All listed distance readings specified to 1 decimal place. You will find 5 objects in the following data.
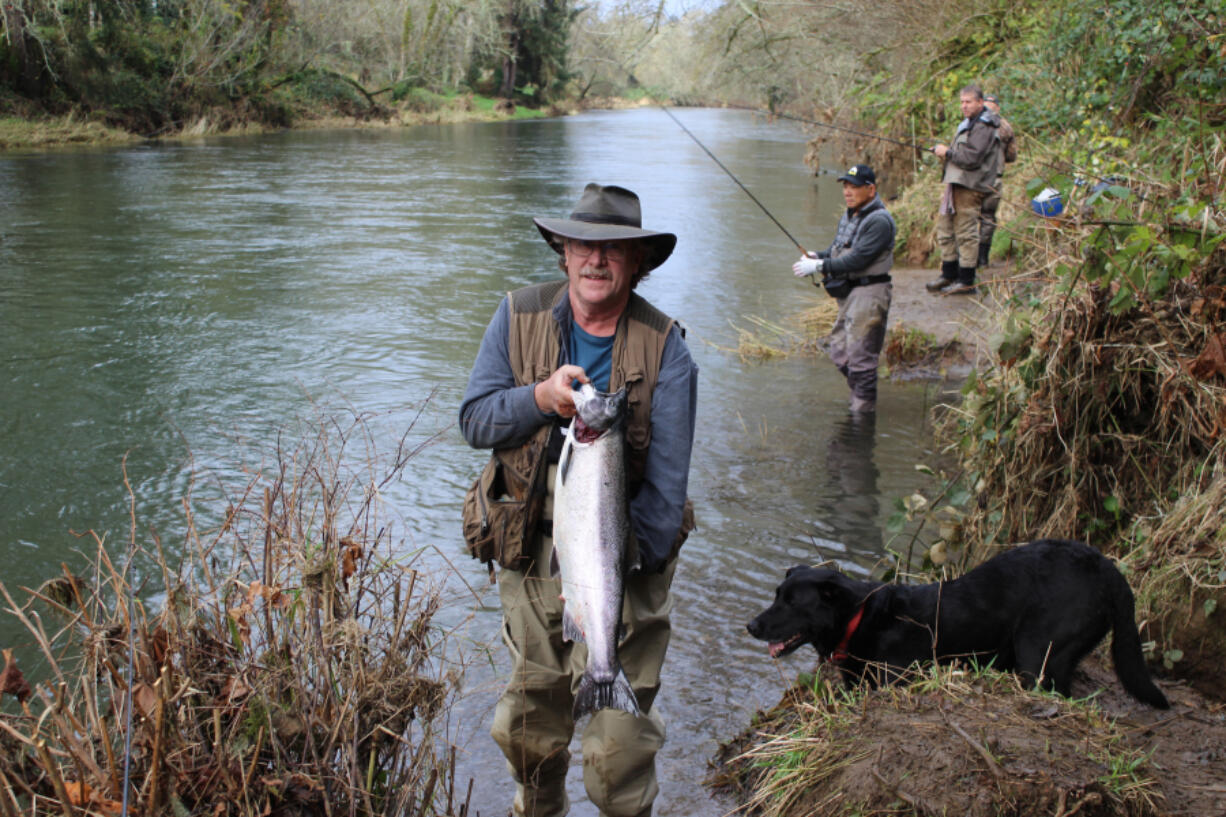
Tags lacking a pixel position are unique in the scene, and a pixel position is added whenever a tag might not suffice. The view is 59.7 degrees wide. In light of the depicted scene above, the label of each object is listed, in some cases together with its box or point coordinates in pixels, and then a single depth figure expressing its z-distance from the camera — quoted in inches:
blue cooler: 252.2
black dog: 146.0
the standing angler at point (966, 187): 410.0
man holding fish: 112.9
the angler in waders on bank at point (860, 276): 302.7
